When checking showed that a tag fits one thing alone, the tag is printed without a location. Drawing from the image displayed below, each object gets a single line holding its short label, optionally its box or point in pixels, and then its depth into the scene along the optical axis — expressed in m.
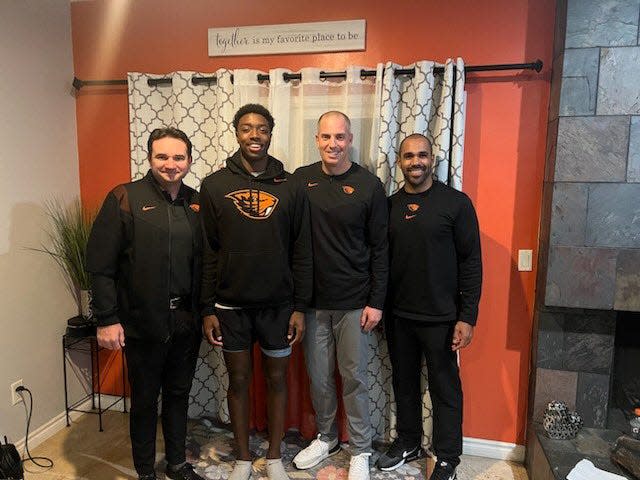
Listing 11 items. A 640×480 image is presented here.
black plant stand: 2.66
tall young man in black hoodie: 1.97
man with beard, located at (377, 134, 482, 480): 2.08
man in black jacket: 1.87
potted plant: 2.53
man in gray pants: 2.10
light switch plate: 2.31
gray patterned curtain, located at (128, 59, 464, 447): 2.25
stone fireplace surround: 1.92
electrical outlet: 2.36
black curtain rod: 2.19
